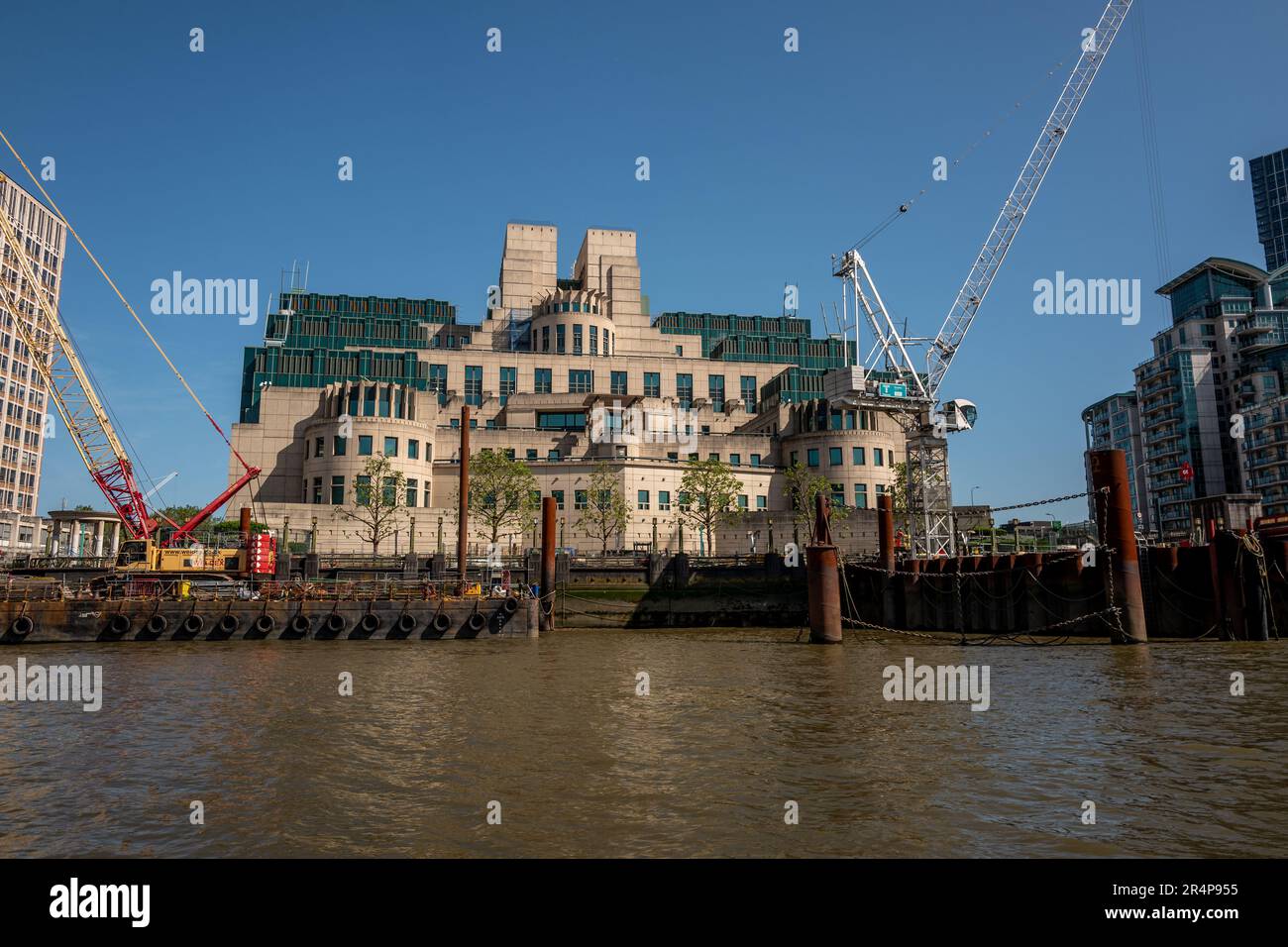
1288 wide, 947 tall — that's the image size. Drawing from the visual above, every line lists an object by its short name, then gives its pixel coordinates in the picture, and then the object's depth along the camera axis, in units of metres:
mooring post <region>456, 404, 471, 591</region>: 60.03
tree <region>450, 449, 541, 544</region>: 91.12
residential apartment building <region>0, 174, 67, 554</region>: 140.00
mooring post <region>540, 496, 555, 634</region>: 60.56
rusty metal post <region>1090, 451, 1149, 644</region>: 38.97
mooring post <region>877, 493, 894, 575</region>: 57.62
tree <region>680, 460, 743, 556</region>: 93.44
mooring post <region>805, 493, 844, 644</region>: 45.56
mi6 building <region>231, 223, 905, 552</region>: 100.38
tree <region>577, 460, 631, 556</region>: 94.38
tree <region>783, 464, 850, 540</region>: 91.25
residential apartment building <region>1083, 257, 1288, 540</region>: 134.50
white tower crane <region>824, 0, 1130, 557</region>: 89.19
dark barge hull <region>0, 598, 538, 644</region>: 49.81
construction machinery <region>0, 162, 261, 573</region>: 73.00
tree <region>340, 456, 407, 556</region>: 90.56
